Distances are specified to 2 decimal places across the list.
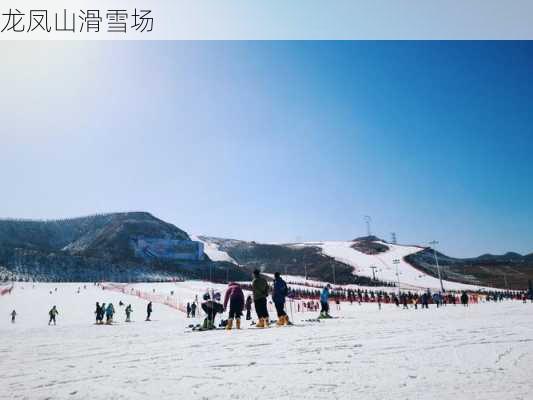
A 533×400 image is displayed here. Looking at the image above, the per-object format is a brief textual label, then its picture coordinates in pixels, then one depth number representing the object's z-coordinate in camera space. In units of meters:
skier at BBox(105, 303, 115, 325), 20.55
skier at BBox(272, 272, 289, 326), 10.77
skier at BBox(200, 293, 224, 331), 10.71
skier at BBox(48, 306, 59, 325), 21.84
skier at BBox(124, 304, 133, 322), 23.34
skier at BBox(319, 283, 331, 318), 14.26
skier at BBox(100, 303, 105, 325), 20.83
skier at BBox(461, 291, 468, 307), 27.20
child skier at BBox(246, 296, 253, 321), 18.03
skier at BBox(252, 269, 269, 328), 10.31
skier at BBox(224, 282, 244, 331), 10.29
